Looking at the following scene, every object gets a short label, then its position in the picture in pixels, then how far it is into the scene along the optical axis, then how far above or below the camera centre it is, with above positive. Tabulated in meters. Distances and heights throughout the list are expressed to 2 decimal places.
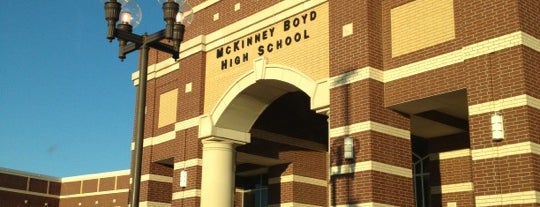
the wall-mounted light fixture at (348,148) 16.81 +2.97
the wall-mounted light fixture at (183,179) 22.22 +2.84
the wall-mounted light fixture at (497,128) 14.30 +3.00
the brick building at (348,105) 14.67 +4.50
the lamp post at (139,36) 11.70 +4.12
